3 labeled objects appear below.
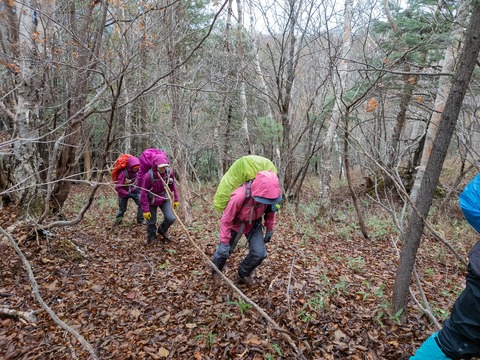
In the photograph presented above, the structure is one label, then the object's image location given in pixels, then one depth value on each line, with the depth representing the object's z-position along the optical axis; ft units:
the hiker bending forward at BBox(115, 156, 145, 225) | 19.15
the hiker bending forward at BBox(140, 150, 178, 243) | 16.08
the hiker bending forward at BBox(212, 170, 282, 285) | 10.46
